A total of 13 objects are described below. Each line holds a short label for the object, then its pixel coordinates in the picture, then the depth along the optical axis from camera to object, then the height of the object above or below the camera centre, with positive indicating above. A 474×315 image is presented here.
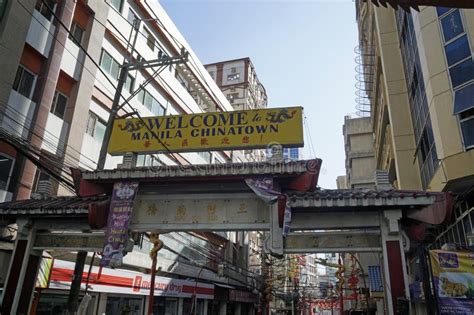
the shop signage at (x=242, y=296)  36.11 +1.06
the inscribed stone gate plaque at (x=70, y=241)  9.91 +1.48
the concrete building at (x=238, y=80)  67.25 +38.81
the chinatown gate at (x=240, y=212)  8.42 +2.13
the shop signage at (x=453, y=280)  8.45 +0.73
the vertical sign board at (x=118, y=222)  9.15 +1.86
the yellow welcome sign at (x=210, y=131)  10.72 +4.71
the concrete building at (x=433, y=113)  11.77 +7.18
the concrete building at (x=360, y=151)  48.12 +19.31
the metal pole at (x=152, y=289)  9.54 +0.35
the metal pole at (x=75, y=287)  10.34 +0.36
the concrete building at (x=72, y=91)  15.66 +9.66
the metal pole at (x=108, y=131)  11.64 +5.11
